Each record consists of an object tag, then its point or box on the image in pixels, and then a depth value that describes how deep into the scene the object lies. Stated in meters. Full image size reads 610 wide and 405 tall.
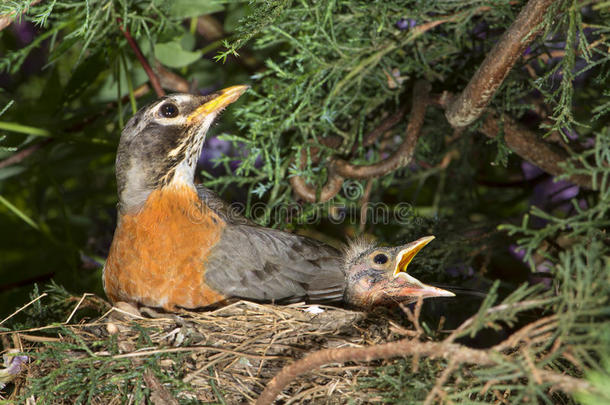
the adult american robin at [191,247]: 3.45
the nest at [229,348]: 3.40
